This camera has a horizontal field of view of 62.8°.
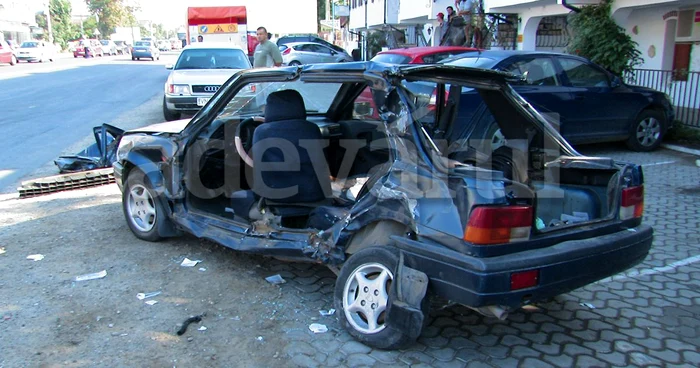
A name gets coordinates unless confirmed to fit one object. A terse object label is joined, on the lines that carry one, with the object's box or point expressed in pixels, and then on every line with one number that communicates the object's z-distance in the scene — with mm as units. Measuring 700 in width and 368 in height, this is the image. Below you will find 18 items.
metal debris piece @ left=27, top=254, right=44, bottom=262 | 4891
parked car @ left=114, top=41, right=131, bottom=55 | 67544
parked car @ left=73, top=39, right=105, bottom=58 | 53281
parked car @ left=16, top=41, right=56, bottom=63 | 39438
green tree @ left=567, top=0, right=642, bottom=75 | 10445
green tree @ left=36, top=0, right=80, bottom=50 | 74188
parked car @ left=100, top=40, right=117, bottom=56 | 61406
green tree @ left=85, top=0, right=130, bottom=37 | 91938
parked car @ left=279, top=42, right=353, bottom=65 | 27484
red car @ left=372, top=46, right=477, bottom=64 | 9766
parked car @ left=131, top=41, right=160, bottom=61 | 45250
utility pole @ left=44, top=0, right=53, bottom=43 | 59250
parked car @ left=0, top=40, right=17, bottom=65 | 36094
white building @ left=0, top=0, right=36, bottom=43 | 57344
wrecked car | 3004
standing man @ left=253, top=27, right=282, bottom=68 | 12344
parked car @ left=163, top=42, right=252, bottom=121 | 11812
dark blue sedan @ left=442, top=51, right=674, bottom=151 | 7934
